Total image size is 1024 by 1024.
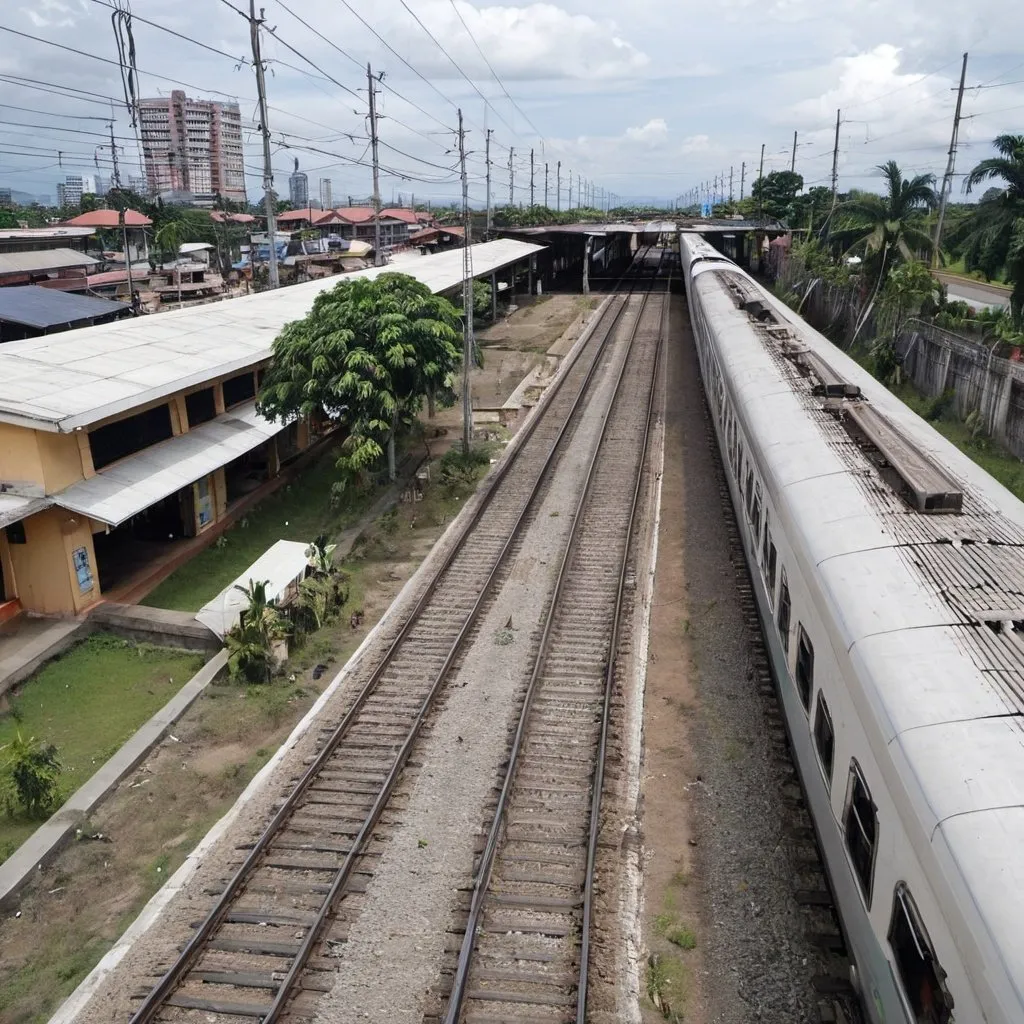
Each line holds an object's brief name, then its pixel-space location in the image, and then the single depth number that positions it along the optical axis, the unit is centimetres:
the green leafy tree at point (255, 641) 1234
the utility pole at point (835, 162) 5069
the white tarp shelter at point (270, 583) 1334
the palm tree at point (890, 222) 2989
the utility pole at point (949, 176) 3316
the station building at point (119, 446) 1358
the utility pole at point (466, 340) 2012
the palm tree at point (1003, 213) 2222
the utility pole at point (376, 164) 3656
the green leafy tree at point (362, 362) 1711
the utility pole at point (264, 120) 2759
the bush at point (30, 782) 959
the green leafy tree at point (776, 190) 8956
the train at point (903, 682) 422
